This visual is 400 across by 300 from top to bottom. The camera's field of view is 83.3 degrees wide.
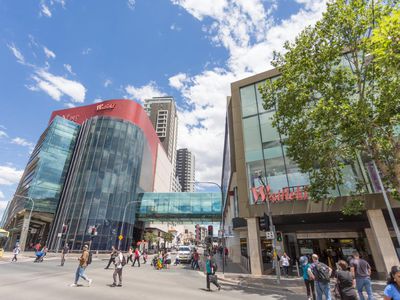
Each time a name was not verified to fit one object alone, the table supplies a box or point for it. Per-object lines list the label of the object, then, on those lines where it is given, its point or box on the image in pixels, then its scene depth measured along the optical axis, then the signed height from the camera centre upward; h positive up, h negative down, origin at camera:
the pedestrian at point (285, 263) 16.51 -0.72
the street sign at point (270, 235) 14.16 +1.00
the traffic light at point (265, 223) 14.36 +1.70
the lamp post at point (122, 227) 42.91 +4.40
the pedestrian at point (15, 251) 22.56 +0.01
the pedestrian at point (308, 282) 9.11 -1.12
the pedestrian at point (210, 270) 11.38 -0.84
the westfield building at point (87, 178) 41.41 +14.02
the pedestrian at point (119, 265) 11.19 -0.60
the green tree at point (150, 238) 56.82 +3.43
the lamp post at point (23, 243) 39.06 +1.37
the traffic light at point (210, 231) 20.75 +1.79
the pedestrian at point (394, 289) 4.04 -0.60
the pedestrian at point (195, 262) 22.17 -0.90
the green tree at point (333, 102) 11.04 +7.74
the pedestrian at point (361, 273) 7.95 -0.68
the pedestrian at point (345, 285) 6.19 -0.84
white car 29.96 -0.37
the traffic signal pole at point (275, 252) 13.44 +0.01
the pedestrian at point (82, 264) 10.54 -0.53
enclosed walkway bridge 54.19 +10.23
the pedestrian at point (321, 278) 7.69 -0.80
